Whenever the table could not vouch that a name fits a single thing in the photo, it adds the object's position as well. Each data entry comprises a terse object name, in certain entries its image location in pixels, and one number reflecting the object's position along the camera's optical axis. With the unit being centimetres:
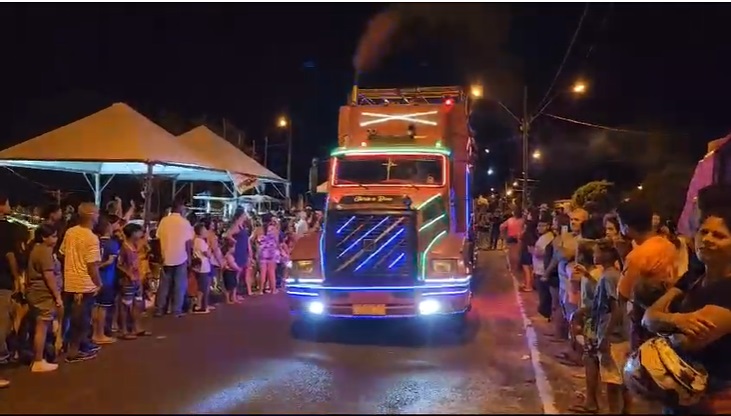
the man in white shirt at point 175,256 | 1138
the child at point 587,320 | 613
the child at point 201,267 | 1215
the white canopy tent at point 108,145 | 1252
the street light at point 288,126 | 3975
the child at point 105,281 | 898
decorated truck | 954
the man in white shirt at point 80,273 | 817
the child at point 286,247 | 1556
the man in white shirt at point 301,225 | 1675
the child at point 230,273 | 1323
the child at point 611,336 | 555
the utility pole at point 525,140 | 2800
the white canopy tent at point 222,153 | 1717
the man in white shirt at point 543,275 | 1049
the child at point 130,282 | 942
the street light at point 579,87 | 2475
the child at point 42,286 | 754
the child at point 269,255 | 1466
